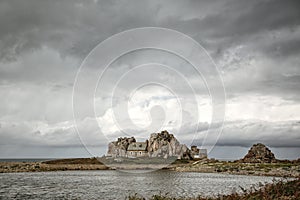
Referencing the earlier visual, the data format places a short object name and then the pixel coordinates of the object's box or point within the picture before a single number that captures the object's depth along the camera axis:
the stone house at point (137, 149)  180.52
